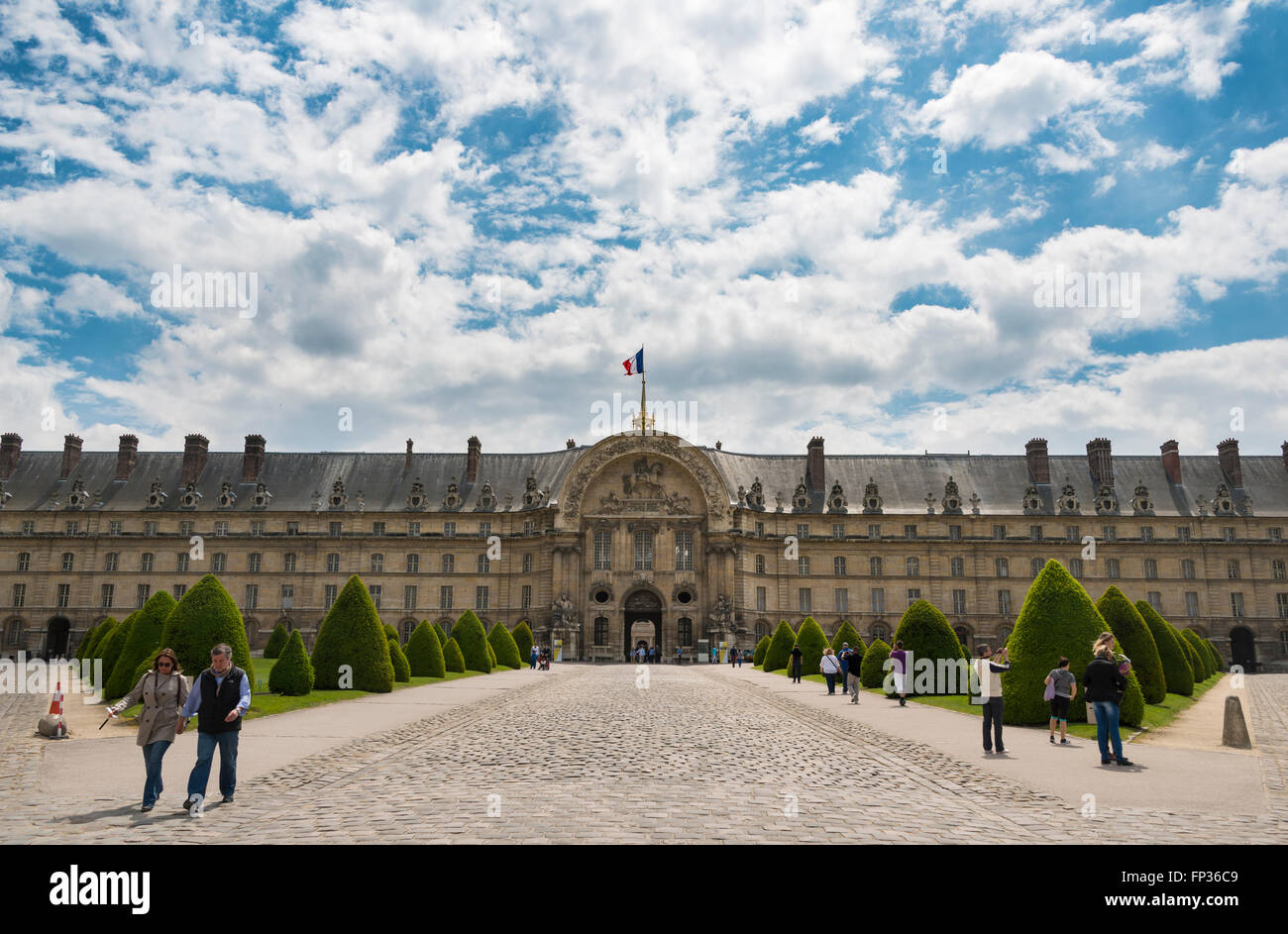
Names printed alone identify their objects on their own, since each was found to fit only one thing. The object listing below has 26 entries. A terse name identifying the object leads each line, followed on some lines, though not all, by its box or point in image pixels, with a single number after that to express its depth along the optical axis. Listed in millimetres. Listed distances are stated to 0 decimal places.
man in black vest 10398
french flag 59906
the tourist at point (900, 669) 24938
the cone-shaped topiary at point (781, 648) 46281
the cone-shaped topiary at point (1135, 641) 23625
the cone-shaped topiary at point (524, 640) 54250
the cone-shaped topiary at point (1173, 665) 29484
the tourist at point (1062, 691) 16328
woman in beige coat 10094
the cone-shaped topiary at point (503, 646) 48625
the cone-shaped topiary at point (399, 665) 32500
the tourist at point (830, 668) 29562
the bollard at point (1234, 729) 16938
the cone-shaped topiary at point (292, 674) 25000
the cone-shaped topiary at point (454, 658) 40156
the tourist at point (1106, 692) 13852
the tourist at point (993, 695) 15484
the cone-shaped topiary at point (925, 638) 27422
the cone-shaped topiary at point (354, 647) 27750
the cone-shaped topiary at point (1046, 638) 18953
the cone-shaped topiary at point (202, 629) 20406
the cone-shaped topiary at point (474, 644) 42531
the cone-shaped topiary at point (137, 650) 23484
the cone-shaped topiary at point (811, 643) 42031
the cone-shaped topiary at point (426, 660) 35906
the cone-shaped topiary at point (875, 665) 32594
